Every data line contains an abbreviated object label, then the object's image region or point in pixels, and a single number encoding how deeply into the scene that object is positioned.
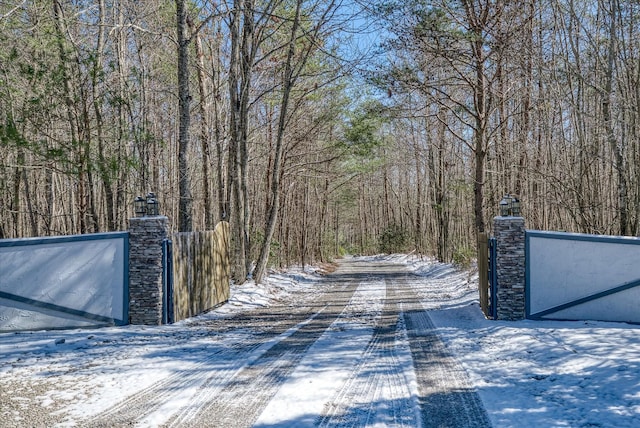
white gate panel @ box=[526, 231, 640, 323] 8.38
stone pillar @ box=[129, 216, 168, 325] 8.70
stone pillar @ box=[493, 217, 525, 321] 9.00
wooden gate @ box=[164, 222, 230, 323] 9.21
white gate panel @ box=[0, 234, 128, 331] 8.15
